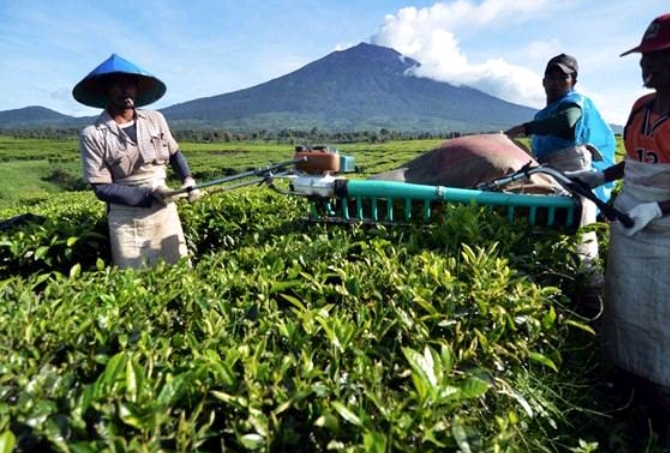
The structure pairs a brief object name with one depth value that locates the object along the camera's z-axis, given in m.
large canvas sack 3.07
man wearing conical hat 3.52
